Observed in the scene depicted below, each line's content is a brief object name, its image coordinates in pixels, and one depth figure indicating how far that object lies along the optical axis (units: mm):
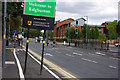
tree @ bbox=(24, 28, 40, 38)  165725
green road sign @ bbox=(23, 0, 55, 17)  8391
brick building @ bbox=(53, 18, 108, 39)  92531
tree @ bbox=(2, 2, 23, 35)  21866
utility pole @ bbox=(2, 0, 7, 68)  10979
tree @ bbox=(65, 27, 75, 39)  71312
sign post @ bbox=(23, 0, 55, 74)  8438
